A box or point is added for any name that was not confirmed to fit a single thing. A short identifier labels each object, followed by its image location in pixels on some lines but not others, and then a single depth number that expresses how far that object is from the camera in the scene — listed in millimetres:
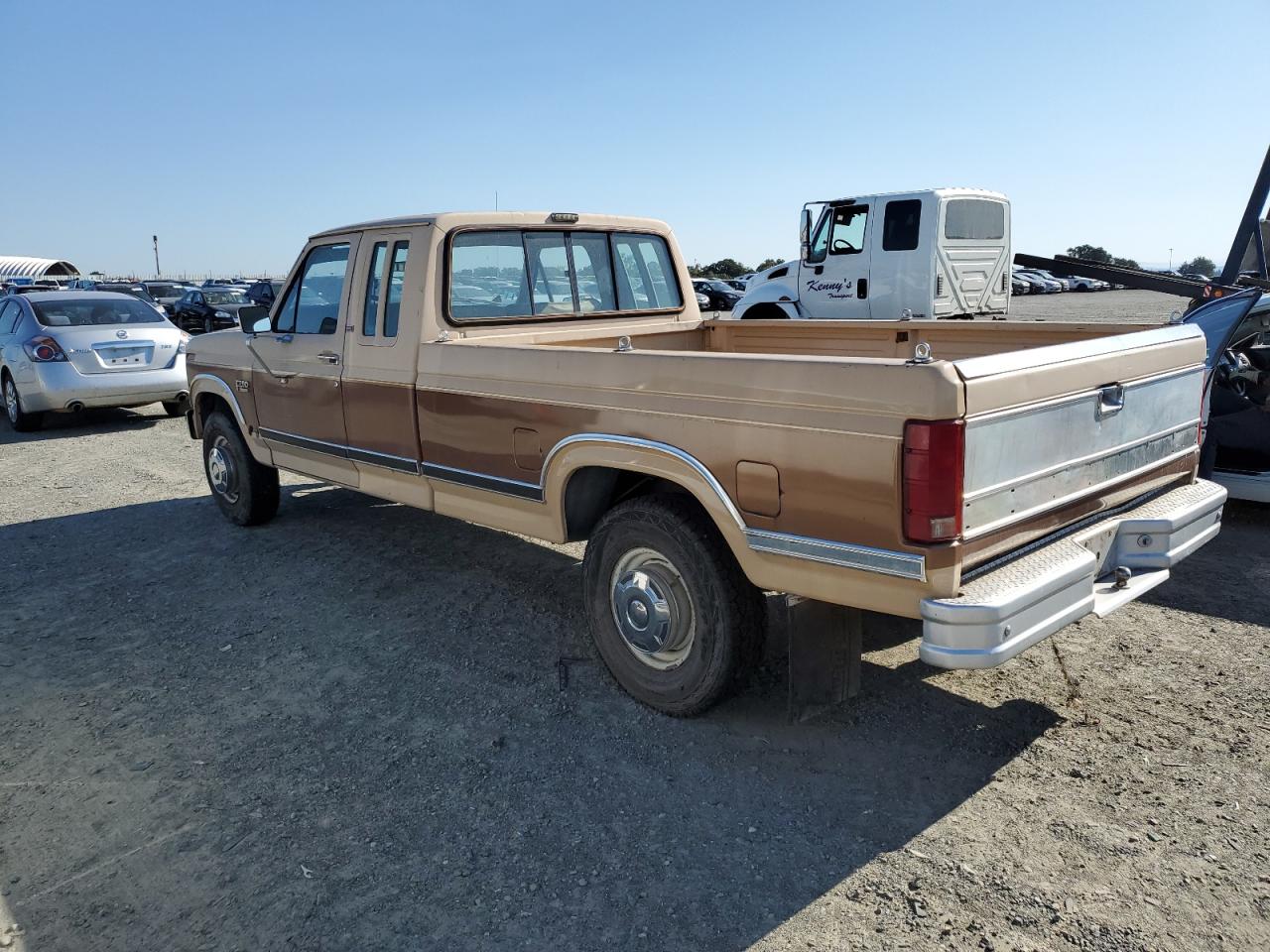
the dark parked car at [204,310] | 26875
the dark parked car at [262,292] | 21438
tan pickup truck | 2973
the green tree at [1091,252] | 67688
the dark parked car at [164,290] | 35328
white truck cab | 12914
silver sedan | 10656
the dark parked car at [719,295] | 35500
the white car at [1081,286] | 58000
